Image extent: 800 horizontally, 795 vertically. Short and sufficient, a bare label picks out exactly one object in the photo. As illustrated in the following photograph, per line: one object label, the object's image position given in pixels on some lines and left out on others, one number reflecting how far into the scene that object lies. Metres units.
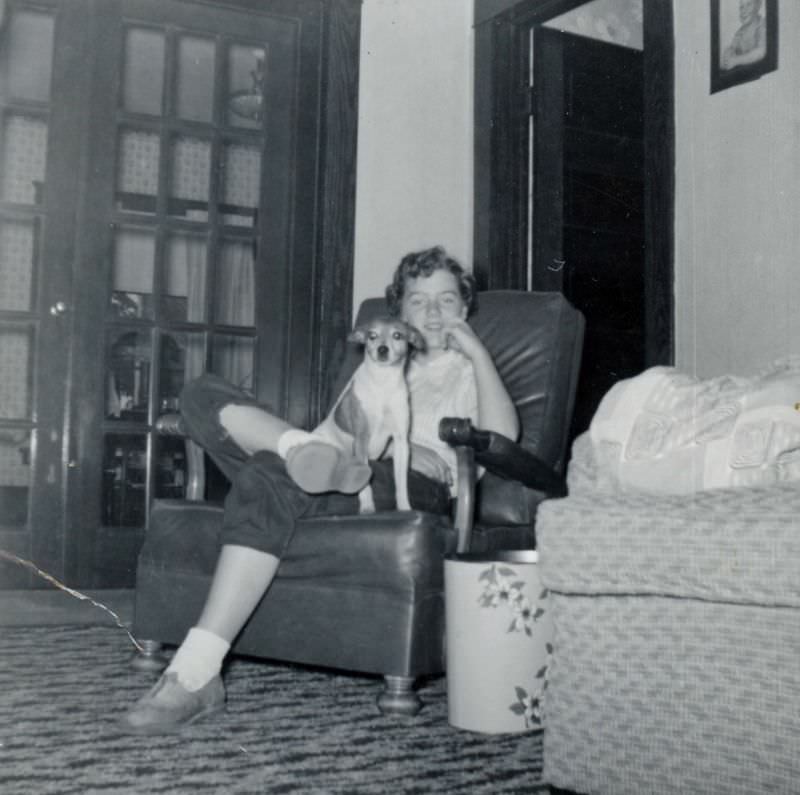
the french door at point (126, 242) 3.71
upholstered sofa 1.27
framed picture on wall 2.93
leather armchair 1.99
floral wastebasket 1.85
